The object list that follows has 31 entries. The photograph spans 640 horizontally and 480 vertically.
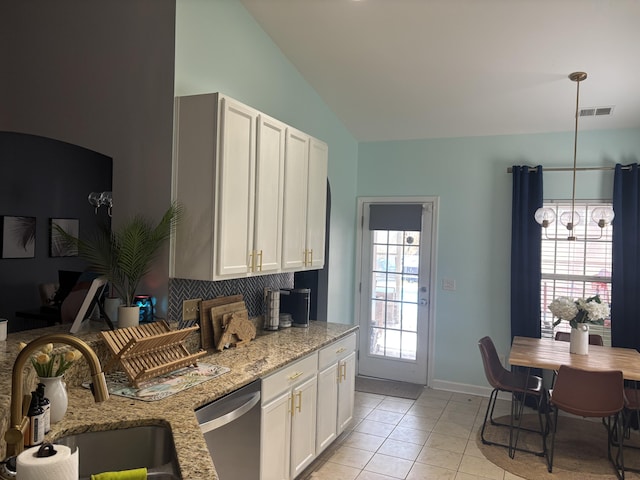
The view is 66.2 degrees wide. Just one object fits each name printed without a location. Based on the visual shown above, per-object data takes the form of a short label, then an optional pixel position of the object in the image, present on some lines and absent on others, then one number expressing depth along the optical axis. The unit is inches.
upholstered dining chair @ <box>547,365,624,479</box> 131.7
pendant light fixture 142.8
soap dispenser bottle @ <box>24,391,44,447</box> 60.8
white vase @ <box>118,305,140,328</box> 102.4
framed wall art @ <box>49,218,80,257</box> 188.9
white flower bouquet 149.7
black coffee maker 149.9
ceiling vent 163.5
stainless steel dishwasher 100.0
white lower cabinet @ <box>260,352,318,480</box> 105.9
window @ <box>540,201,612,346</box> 181.6
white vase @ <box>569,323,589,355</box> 154.0
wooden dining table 141.8
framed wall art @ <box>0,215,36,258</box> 177.6
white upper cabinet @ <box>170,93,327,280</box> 106.6
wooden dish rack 87.0
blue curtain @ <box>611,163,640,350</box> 171.3
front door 208.7
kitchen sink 70.8
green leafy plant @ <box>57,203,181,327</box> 103.0
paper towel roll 48.8
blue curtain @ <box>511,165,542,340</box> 185.6
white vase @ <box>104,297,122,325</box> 110.0
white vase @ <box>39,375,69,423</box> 69.9
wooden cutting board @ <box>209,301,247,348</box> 121.2
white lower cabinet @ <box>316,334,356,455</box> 133.2
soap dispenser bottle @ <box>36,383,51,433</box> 63.0
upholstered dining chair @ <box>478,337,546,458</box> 153.8
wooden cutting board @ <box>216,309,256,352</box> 120.0
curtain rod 176.4
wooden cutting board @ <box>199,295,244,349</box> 119.8
